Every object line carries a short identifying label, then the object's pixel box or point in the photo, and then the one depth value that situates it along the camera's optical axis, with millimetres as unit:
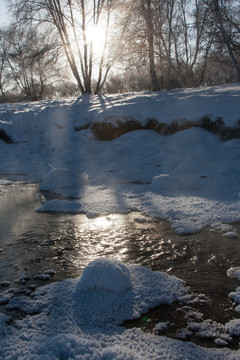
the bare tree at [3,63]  21797
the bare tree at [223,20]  9695
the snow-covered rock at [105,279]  2045
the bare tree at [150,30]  10445
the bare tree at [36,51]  11086
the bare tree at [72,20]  10680
